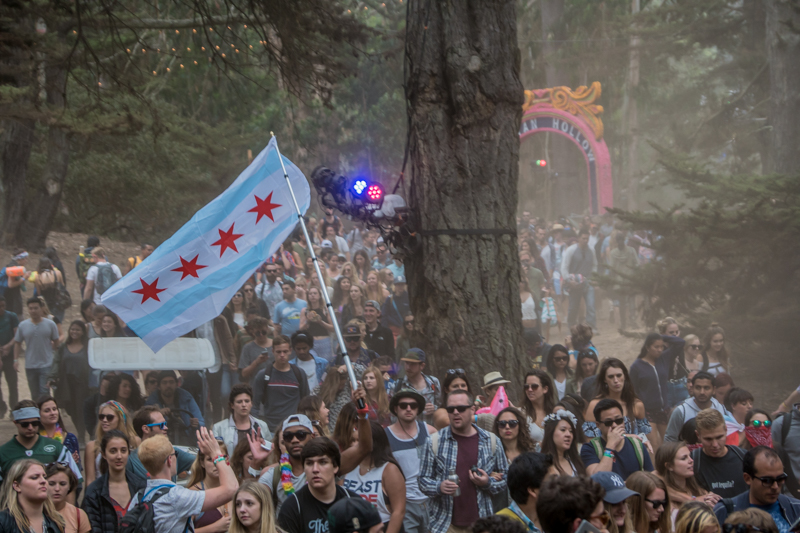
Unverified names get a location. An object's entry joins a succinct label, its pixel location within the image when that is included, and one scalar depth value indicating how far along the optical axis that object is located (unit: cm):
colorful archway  5231
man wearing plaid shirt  1181
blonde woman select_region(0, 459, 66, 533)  993
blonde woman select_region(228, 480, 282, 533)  977
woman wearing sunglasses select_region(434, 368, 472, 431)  1450
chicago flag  1358
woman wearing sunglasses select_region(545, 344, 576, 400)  1881
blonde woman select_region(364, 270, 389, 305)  2662
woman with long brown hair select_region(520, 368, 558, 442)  1484
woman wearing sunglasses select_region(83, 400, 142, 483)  1349
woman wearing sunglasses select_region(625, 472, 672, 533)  1001
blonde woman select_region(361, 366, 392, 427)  1552
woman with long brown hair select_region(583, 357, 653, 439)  1438
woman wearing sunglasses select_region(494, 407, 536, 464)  1275
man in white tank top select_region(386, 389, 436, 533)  1258
